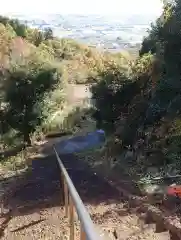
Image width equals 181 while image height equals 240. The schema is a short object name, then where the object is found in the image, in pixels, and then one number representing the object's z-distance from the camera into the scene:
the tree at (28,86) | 14.94
